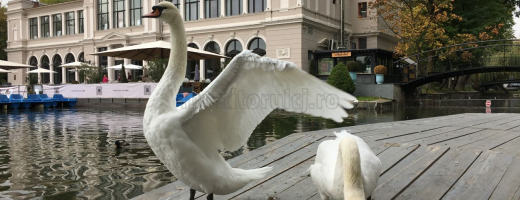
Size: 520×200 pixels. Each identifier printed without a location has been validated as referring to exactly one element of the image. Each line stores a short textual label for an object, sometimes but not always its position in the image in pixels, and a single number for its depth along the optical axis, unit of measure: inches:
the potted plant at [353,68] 948.0
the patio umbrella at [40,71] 1291.2
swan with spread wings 98.8
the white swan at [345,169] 83.3
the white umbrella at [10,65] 1012.8
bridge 820.9
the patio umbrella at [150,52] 808.3
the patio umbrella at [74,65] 1186.6
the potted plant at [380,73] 909.2
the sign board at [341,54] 990.4
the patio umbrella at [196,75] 919.5
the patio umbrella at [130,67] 1161.7
